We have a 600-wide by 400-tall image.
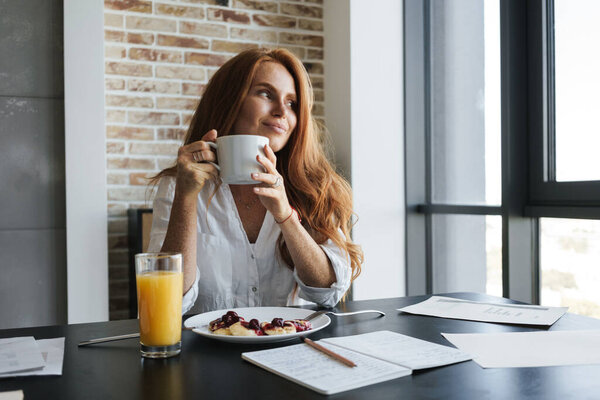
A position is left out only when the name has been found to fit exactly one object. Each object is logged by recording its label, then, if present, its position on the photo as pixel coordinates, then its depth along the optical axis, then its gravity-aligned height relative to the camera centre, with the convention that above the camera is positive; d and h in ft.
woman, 4.60 -0.16
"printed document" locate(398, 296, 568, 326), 3.72 -0.84
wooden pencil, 2.64 -0.78
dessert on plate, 3.08 -0.73
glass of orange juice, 2.88 -0.55
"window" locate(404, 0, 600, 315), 6.73 +0.59
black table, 2.32 -0.82
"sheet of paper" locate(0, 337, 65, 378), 2.59 -0.81
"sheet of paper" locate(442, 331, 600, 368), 2.77 -0.84
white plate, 3.02 -0.79
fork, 3.82 -0.81
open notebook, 2.45 -0.80
